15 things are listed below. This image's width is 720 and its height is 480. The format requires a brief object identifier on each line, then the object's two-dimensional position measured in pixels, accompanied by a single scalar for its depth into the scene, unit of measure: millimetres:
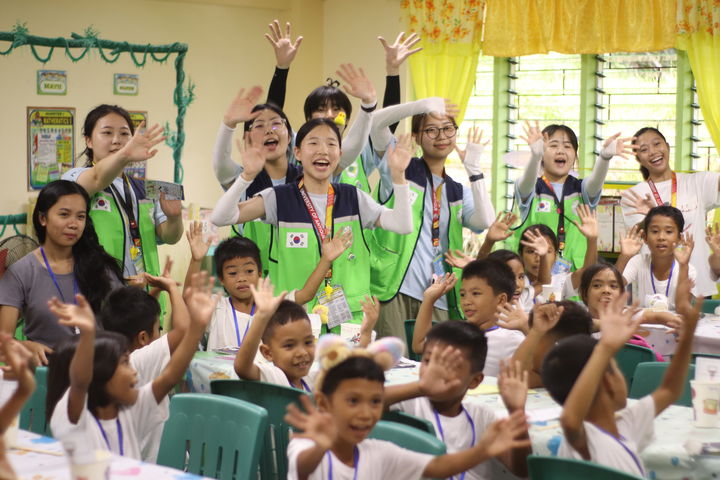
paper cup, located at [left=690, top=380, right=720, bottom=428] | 2854
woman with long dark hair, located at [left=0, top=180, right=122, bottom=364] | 3871
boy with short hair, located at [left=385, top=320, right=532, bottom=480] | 2613
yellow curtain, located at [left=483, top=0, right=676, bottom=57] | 7434
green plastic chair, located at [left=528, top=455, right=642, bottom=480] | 2055
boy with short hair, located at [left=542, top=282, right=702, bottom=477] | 2377
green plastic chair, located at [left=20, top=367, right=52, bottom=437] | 3189
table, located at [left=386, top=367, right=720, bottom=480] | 2588
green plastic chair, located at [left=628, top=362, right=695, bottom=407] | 3324
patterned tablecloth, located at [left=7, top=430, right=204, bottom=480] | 2291
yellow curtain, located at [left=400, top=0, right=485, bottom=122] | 8219
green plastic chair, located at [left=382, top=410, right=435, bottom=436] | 2584
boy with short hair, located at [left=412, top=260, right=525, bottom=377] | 3723
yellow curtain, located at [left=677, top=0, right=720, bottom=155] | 7297
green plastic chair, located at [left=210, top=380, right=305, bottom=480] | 2871
